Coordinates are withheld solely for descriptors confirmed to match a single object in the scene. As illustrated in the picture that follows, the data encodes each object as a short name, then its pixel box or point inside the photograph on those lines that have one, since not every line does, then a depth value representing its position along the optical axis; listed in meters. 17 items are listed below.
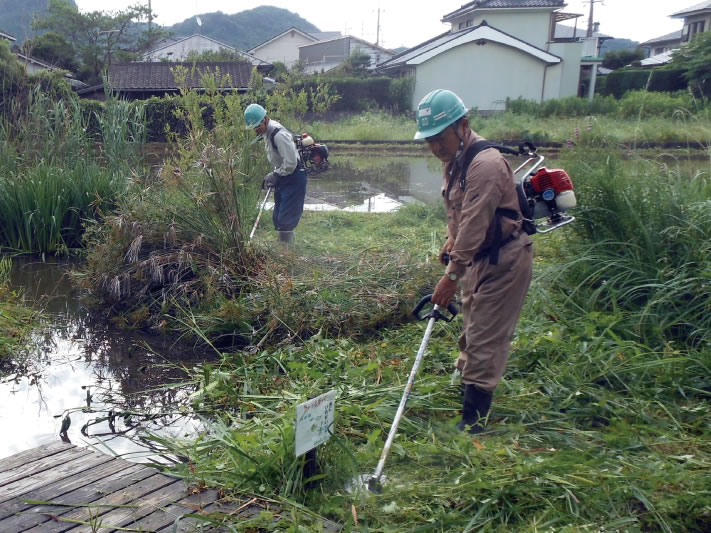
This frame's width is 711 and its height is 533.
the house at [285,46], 58.06
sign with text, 2.54
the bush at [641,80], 28.48
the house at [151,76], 21.05
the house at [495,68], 30.78
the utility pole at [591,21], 45.03
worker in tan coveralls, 3.12
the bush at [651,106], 17.00
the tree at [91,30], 33.84
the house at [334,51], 54.23
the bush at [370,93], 31.78
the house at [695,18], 38.39
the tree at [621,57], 41.22
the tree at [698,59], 24.19
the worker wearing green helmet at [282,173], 6.67
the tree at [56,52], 29.05
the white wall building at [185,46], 41.35
